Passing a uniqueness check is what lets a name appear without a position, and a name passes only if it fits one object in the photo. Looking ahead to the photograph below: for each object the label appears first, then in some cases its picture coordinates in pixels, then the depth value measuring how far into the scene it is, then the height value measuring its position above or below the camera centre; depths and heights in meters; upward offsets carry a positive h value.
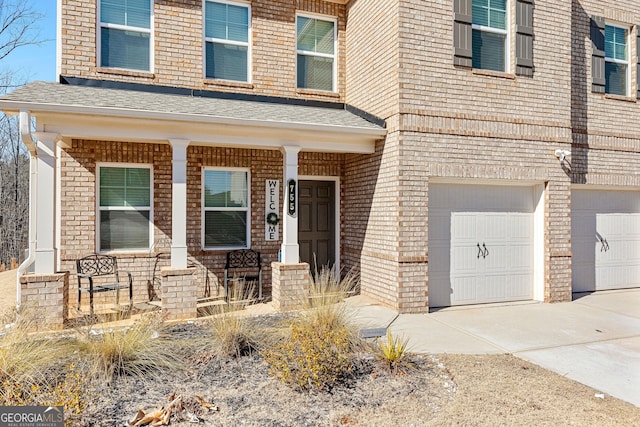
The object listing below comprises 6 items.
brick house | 7.16 +1.35
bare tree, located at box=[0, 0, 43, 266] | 15.88 +1.93
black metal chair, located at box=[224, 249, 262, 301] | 8.30 -1.04
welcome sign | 8.71 +0.14
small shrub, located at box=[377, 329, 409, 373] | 4.41 -1.51
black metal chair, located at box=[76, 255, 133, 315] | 7.34 -1.03
